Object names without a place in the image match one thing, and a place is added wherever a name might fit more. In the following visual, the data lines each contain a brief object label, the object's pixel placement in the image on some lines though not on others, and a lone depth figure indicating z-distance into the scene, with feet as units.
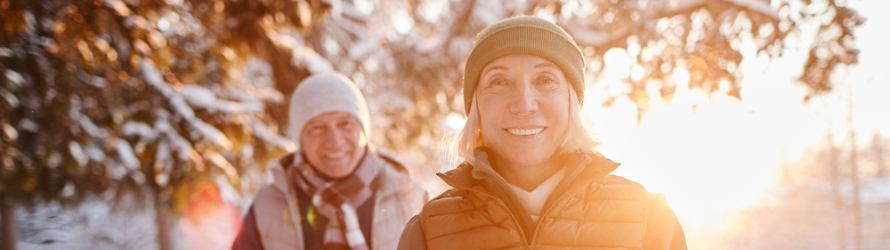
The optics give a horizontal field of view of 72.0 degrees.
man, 10.44
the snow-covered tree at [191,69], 14.84
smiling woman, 4.94
